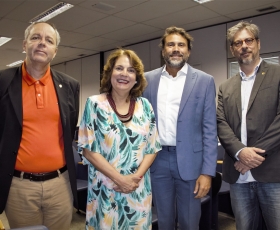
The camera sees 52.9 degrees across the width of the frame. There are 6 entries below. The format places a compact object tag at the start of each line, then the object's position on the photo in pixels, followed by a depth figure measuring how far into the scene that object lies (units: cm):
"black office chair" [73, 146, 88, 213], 334
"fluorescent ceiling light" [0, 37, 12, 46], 695
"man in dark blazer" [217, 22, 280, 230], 180
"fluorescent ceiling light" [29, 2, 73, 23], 480
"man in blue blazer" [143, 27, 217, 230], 188
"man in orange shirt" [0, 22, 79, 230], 169
